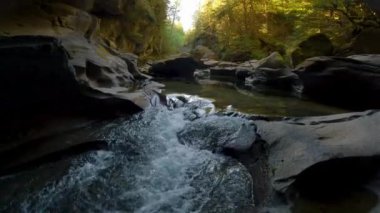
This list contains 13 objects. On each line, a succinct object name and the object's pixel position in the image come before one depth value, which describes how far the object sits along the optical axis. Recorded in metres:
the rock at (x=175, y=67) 20.73
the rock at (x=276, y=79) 14.61
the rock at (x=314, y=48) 15.07
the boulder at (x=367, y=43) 12.44
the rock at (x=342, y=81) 9.62
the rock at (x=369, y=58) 9.59
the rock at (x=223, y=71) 21.98
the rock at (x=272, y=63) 17.48
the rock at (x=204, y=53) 37.28
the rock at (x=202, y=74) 21.98
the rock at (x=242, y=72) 18.98
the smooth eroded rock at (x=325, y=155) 4.45
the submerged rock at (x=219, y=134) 6.11
